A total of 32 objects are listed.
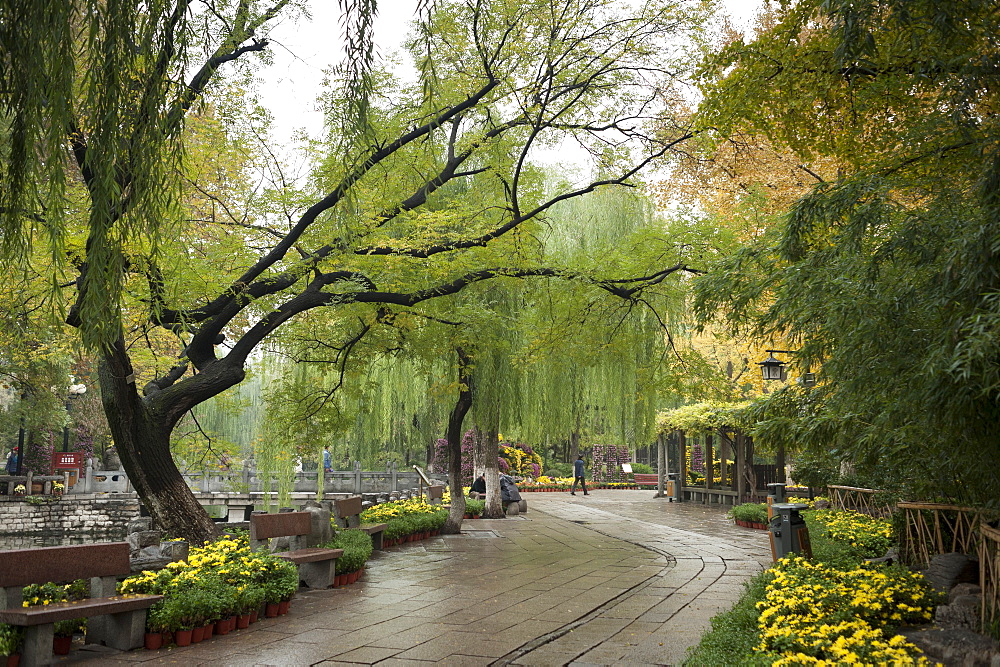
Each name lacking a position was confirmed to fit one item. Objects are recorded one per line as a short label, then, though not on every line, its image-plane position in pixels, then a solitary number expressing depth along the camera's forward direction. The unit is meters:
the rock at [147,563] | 7.12
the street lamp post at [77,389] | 21.67
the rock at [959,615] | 5.48
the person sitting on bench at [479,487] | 22.42
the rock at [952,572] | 6.54
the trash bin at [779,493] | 16.69
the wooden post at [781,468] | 21.11
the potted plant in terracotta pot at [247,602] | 6.75
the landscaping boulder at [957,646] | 4.62
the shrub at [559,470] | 40.12
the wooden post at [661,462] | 29.59
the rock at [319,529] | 9.44
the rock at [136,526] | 8.43
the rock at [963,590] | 5.97
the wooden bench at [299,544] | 8.43
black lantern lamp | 14.57
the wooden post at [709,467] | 26.33
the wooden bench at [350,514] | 11.36
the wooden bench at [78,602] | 5.34
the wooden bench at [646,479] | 39.28
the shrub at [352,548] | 9.26
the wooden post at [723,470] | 24.73
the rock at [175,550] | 7.25
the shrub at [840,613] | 4.61
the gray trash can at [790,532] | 8.50
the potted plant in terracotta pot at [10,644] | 5.08
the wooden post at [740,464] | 22.03
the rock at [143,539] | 7.48
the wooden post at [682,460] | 26.98
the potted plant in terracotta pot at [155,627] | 6.08
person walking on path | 33.04
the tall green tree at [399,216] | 8.97
